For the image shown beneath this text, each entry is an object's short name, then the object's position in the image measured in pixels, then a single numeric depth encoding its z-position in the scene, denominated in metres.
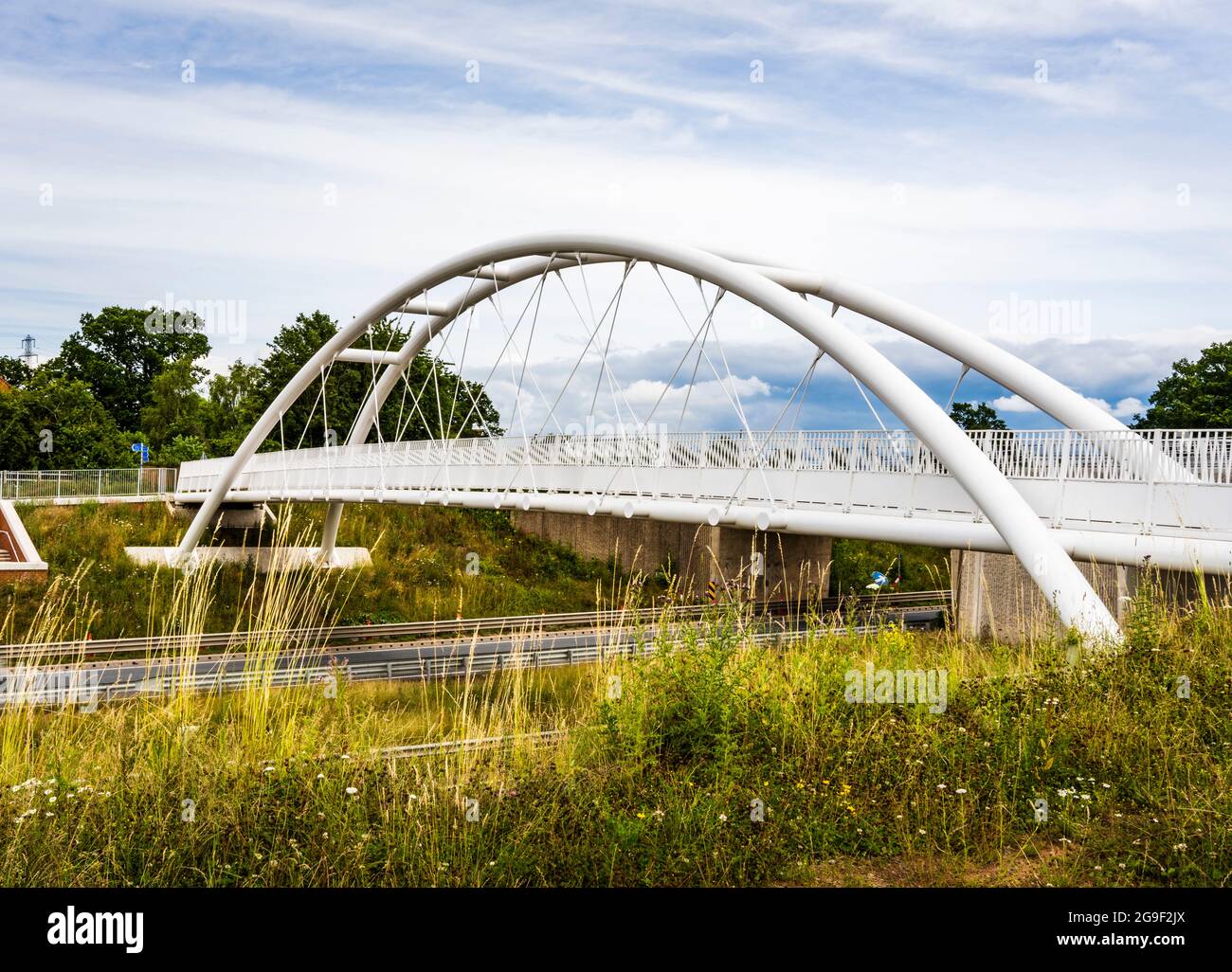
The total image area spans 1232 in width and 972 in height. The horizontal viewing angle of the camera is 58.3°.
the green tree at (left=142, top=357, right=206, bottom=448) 58.81
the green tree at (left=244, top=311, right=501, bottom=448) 47.53
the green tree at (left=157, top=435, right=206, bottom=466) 48.34
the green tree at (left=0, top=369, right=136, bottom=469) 45.06
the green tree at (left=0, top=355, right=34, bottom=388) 68.06
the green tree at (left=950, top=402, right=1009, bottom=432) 55.35
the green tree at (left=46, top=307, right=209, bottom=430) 62.22
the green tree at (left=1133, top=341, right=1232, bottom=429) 40.78
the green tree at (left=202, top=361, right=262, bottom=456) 51.12
